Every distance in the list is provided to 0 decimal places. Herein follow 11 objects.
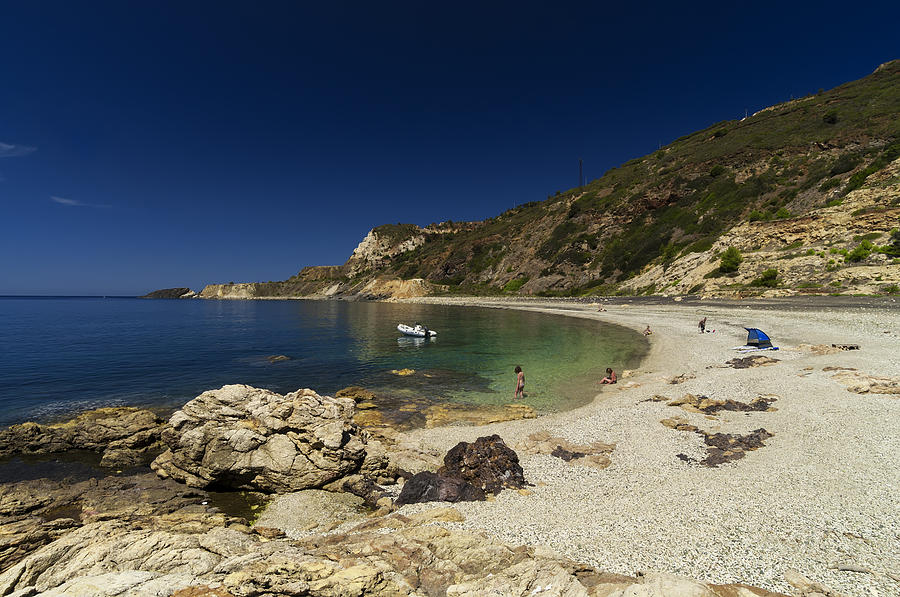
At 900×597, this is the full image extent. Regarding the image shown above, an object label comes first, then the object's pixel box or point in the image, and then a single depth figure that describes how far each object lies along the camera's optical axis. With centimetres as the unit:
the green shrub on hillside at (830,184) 5144
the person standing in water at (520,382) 1678
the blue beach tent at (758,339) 2097
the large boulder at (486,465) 837
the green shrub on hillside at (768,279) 4166
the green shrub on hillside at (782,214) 5061
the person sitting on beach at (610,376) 1800
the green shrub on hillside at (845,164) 5272
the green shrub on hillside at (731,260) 4678
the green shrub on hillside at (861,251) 3603
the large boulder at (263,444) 903
